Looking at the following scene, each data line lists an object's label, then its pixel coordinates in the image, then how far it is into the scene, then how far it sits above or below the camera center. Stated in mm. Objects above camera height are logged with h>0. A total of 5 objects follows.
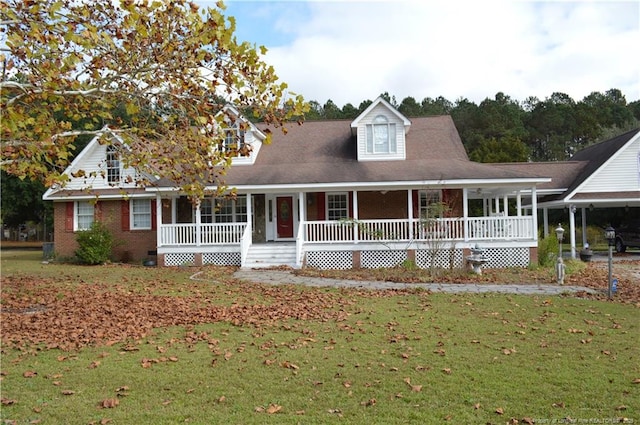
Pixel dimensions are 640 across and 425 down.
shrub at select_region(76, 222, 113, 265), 21844 -697
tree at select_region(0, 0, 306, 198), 8203 +2581
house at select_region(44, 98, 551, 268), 19328 +849
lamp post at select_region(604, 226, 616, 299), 12281 -442
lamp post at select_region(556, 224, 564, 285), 14734 -1356
